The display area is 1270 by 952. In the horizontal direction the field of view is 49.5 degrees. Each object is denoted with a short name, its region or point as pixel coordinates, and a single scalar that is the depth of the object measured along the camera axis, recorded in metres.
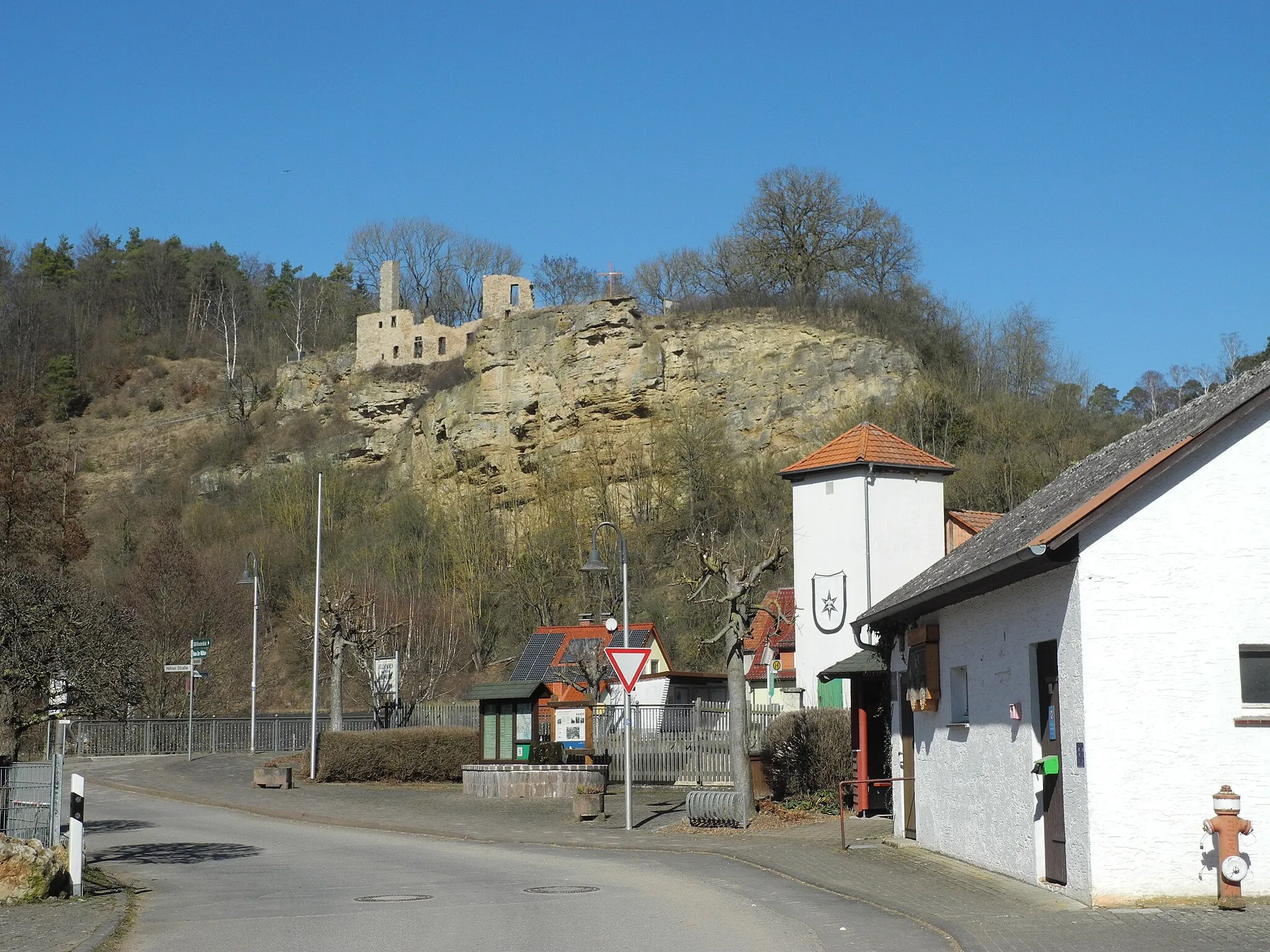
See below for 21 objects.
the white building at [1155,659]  12.09
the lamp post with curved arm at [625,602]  23.61
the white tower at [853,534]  36.03
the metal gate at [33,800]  14.79
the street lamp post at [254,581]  40.66
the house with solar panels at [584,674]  44.38
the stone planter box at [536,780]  29.64
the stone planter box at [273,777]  32.81
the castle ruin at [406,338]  101.75
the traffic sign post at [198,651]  39.84
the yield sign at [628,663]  22.27
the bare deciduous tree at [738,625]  21.67
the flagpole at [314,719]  33.91
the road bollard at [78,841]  13.79
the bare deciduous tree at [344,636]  40.34
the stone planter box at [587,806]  25.09
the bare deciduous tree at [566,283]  102.12
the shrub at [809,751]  24.42
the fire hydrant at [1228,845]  11.57
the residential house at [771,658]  48.88
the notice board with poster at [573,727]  34.06
